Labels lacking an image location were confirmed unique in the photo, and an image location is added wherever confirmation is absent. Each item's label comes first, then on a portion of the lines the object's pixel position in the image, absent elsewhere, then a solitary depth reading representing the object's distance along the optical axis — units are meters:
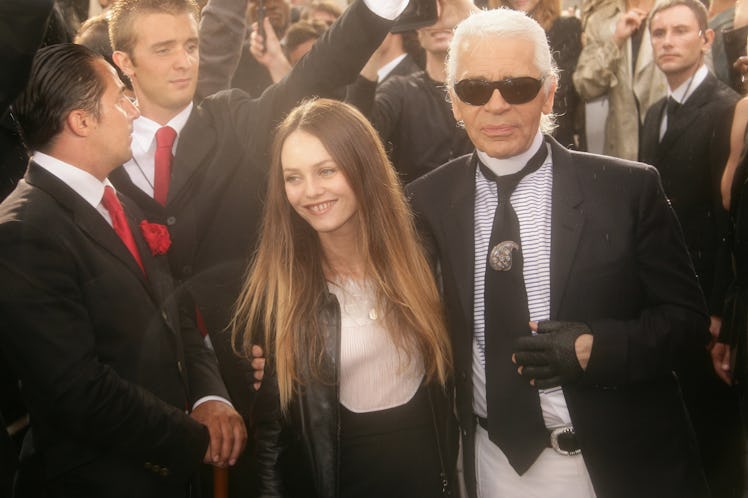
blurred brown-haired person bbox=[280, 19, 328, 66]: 4.79
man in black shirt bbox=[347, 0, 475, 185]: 3.54
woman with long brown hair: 2.24
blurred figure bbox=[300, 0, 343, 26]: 5.51
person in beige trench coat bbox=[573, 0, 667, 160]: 4.18
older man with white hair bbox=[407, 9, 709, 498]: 2.00
